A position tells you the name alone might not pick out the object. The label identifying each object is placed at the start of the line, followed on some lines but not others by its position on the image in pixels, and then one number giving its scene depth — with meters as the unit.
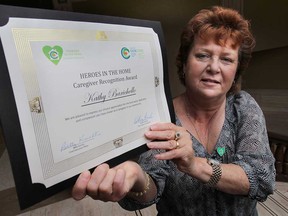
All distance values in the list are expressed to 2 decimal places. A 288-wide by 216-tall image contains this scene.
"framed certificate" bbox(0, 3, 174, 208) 0.39
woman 0.67
